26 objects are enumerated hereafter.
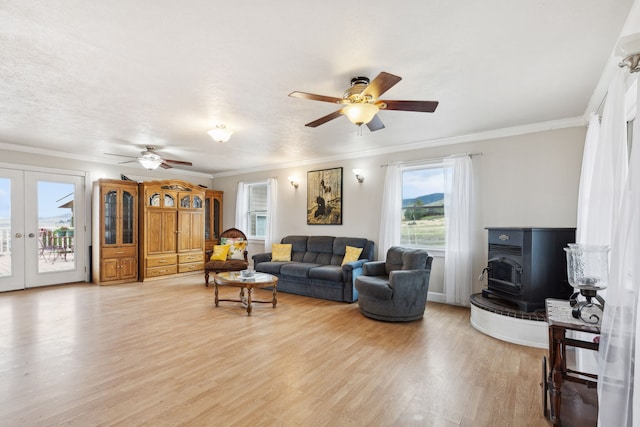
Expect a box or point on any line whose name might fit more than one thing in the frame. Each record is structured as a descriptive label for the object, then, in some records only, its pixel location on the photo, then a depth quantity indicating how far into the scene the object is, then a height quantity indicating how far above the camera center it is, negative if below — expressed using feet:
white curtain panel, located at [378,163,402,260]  17.30 +0.12
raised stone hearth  10.51 -4.02
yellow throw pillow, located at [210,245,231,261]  21.09 -3.05
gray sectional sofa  16.08 -3.32
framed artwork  20.01 +0.86
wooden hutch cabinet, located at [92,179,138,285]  19.84 -1.62
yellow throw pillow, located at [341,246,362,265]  17.47 -2.54
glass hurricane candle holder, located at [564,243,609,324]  6.32 -1.25
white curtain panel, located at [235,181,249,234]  25.36 +0.07
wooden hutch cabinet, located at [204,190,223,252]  26.05 -0.81
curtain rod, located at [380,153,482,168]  15.13 +2.73
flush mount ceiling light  12.65 +3.11
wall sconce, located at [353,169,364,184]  18.70 +2.18
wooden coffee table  13.64 -3.29
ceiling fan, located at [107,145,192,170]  16.89 +2.67
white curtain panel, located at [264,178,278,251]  23.13 -0.07
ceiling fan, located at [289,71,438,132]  7.98 +2.95
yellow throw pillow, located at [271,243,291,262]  20.21 -2.85
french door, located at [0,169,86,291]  17.62 -1.34
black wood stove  11.13 -2.03
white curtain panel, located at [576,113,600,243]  9.78 +1.37
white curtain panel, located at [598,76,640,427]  4.28 -1.60
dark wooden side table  5.79 -3.27
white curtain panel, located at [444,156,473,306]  14.91 -1.12
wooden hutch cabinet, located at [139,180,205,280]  21.38 -1.46
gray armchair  12.82 -3.47
